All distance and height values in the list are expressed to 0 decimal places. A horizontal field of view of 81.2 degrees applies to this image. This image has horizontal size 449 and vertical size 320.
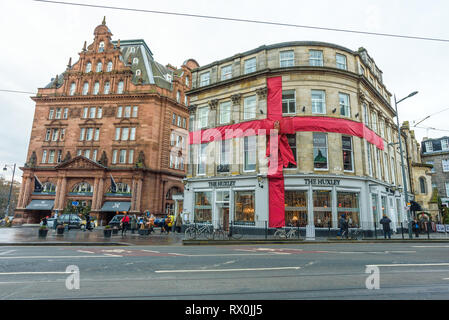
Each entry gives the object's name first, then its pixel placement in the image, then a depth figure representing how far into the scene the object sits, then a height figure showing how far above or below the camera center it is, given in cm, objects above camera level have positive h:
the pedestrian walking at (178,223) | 2685 -111
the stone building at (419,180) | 3781 +541
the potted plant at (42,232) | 1730 -146
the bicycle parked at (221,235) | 1788 -155
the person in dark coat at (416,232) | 2254 -131
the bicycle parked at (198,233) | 1812 -143
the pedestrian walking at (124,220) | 2167 -76
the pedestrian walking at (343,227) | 1912 -84
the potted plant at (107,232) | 1864 -148
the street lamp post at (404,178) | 2065 +322
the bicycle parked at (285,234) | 1881 -142
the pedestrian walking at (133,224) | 2576 -126
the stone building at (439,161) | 5100 +1110
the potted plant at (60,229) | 1964 -141
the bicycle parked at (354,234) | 1930 -143
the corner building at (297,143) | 2167 +648
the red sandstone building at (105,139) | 3953 +1134
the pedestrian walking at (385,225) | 1998 -68
